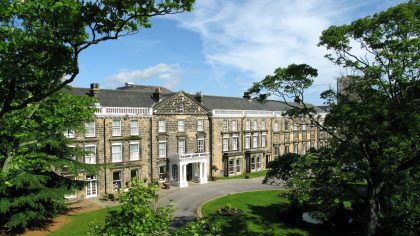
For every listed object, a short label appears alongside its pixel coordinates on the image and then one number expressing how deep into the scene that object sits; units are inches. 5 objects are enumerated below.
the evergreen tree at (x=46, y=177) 735.1
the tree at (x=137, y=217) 336.0
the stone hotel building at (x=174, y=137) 1349.7
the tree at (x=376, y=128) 560.7
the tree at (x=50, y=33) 209.8
